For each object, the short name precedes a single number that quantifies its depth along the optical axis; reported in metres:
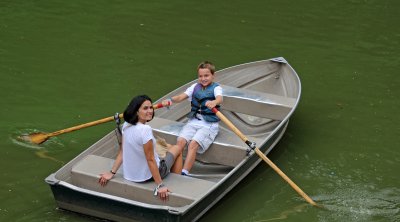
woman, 11.26
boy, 13.48
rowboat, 11.46
